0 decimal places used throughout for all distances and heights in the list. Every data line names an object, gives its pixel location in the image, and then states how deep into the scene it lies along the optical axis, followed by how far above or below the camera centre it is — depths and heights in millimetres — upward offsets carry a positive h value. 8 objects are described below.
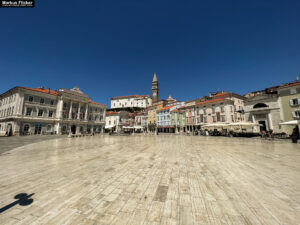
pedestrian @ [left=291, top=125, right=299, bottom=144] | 13220 -857
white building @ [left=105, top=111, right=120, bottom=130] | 62931 +4952
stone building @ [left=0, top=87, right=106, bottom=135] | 30469 +4516
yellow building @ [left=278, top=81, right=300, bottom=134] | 22250 +4827
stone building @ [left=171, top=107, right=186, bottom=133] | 47281 +3408
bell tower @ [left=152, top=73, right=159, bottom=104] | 90750 +27156
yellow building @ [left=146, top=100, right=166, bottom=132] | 56619 +6585
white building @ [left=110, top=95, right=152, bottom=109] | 97188 +21265
